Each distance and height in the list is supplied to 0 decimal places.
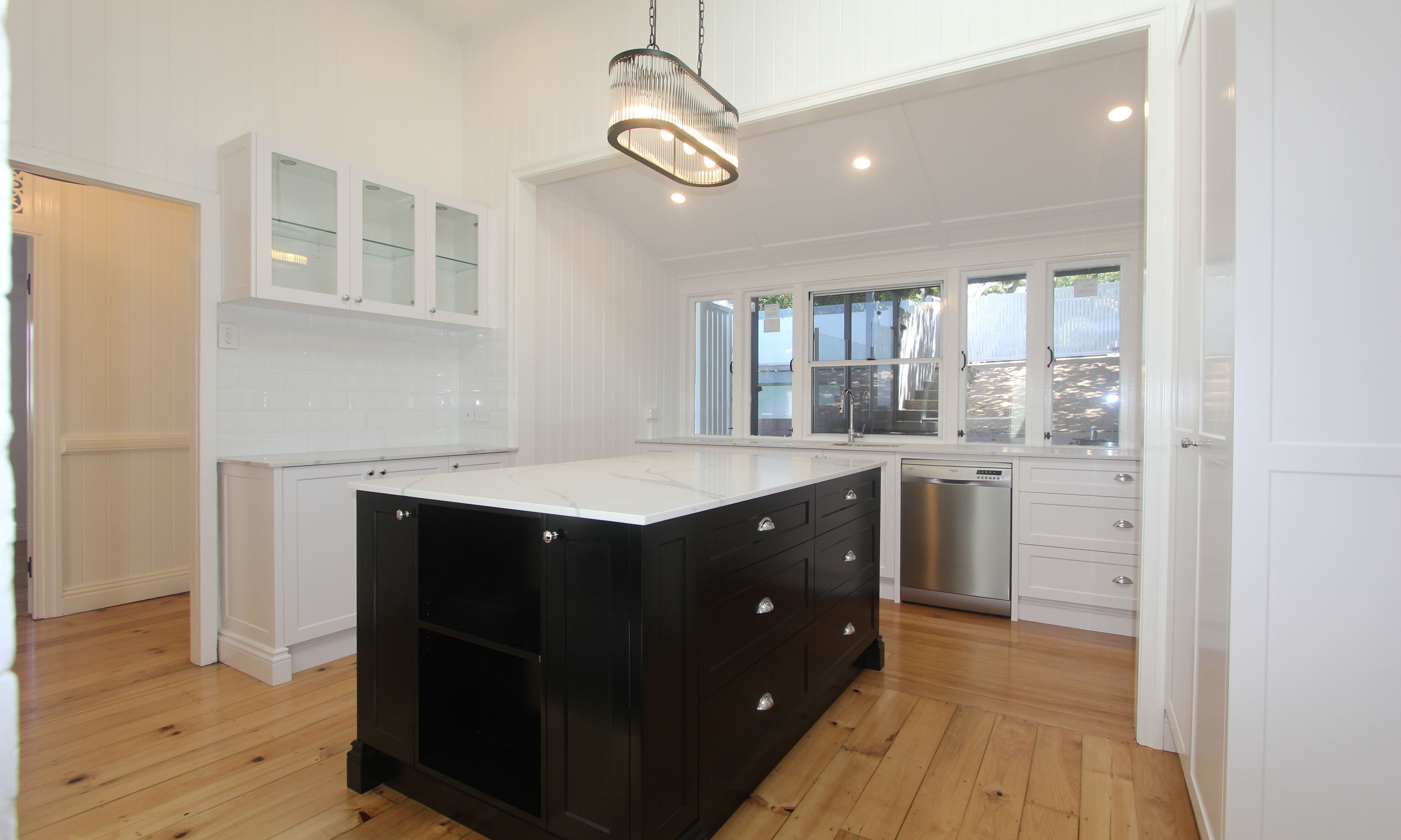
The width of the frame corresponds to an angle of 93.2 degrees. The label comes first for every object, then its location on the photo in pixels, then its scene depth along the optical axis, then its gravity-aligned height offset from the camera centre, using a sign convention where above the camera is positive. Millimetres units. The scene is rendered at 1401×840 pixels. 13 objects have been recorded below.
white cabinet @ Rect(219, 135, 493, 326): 2682 +798
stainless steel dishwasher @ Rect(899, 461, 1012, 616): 3357 -621
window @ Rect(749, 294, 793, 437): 4742 +363
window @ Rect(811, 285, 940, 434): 4188 +358
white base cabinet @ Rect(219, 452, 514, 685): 2570 -623
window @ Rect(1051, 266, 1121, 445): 3633 +337
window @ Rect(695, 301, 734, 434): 5016 +371
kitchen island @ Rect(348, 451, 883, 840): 1416 -558
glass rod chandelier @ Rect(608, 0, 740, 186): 1804 +864
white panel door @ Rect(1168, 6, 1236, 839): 1429 +23
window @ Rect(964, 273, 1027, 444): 3879 +329
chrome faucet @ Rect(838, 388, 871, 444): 4405 +50
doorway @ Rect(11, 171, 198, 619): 3270 +88
